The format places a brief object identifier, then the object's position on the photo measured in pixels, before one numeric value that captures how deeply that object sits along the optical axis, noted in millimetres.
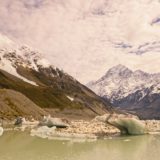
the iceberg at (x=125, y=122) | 57012
